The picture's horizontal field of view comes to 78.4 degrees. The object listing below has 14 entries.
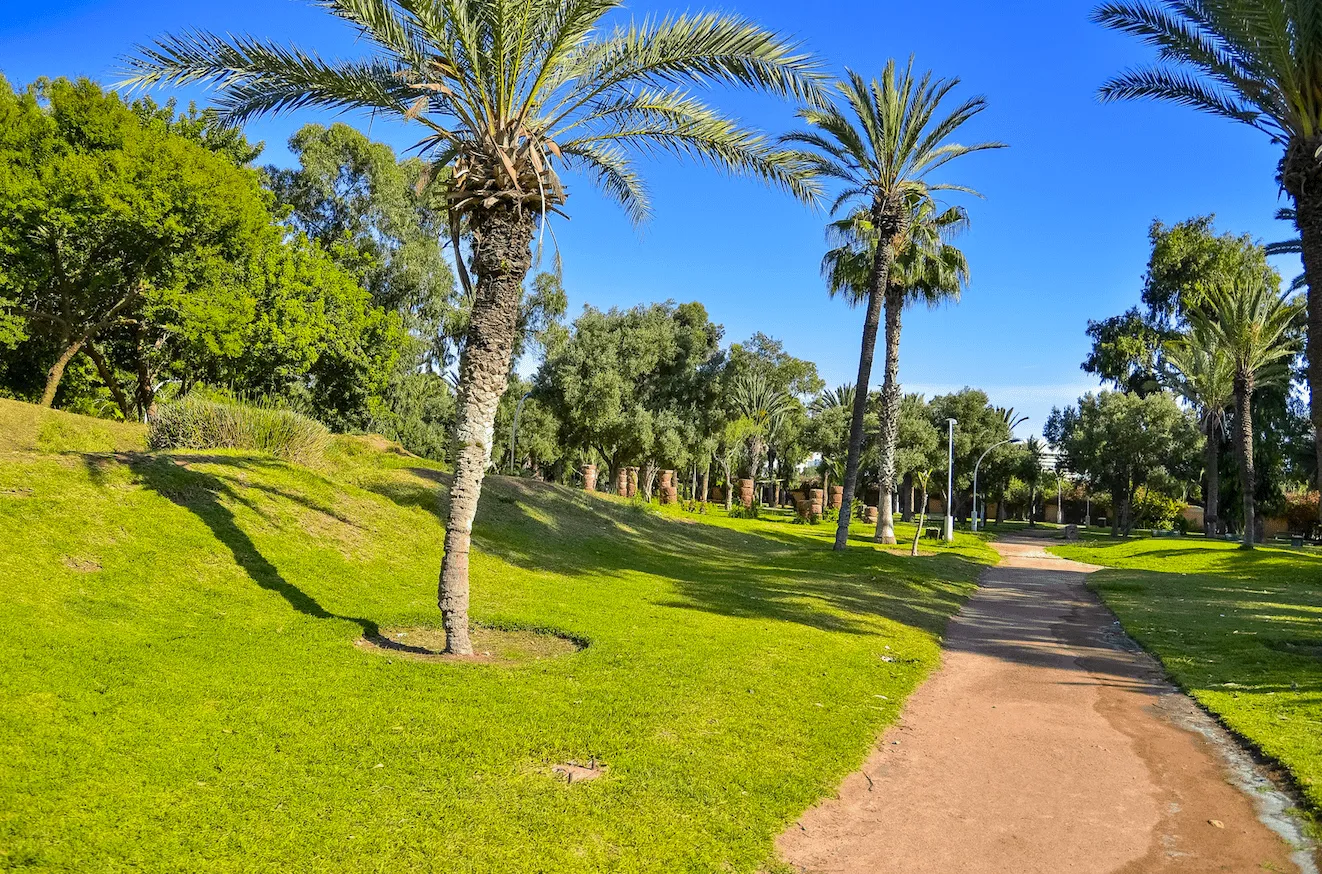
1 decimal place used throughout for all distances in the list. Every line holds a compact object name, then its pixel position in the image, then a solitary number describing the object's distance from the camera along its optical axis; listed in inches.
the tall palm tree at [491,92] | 300.7
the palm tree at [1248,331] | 1158.3
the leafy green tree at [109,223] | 746.8
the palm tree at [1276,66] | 391.5
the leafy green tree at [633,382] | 1659.7
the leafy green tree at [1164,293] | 1689.2
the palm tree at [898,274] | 1043.3
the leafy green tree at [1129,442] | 1658.5
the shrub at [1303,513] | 2021.4
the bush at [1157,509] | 2027.6
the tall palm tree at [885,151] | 837.2
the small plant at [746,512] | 1503.4
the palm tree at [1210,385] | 1386.6
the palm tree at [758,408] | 2021.4
